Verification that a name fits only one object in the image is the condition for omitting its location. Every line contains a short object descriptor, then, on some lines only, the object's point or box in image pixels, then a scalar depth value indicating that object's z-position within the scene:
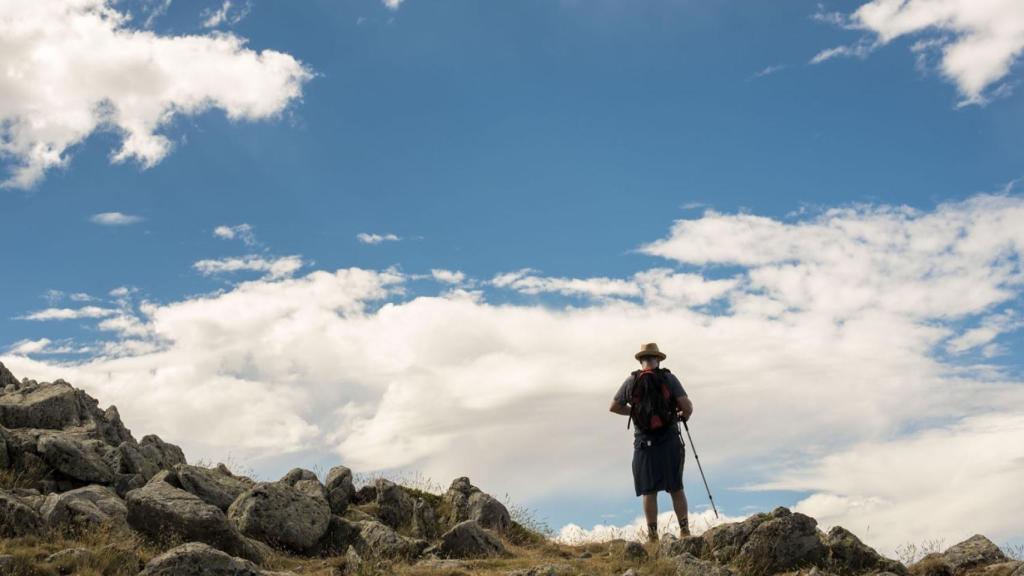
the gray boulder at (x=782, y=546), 14.66
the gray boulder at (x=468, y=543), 15.66
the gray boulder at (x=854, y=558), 14.70
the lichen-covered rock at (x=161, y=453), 20.38
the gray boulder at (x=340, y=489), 18.73
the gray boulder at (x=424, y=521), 18.34
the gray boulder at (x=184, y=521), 13.82
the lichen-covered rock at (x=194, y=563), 11.42
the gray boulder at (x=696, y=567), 13.62
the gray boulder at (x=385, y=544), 15.16
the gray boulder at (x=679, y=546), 14.83
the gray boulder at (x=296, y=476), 20.12
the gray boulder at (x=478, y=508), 19.13
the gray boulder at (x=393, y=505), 19.02
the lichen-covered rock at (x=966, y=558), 14.61
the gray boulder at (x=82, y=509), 14.20
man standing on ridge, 15.89
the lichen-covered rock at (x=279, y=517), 15.52
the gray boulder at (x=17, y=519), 13.40
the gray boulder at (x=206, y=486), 16.78
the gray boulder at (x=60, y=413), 20.92
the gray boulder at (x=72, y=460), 17.97
